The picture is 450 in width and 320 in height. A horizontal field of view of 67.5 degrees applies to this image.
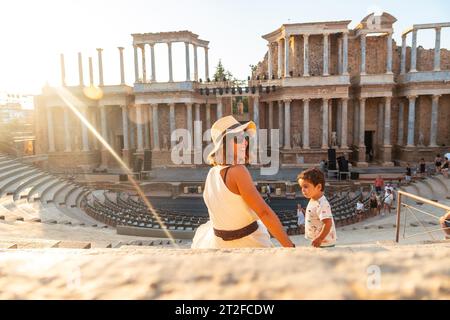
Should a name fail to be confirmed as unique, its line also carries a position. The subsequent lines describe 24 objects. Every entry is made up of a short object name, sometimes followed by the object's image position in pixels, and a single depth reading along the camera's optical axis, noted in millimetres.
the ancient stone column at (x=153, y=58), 32287
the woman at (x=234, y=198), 3068
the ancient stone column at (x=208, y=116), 33378
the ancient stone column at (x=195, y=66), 33938
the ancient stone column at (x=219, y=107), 32094
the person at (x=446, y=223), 6469
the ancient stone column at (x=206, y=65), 36419
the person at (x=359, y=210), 15680
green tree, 60594
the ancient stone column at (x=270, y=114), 33041
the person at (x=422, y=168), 22781
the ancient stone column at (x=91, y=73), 33875
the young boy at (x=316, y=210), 4426
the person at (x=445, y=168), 20281
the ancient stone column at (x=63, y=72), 33656
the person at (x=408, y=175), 21562
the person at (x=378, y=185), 19375
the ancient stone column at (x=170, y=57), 32200
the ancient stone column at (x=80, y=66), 33594
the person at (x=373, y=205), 16094
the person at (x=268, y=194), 20672
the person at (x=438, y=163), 22241
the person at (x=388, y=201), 16219
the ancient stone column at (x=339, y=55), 30422
